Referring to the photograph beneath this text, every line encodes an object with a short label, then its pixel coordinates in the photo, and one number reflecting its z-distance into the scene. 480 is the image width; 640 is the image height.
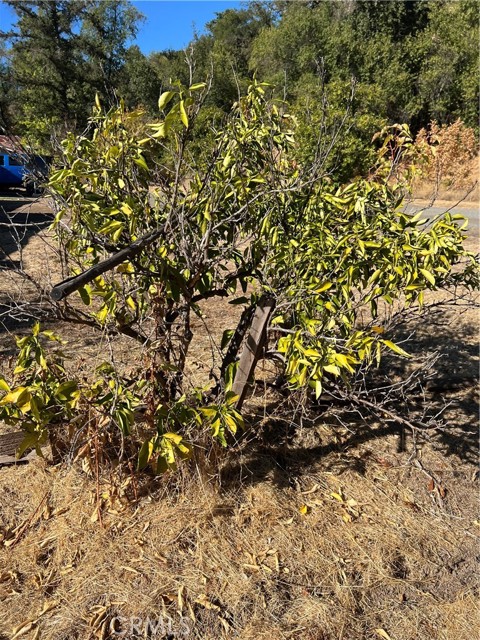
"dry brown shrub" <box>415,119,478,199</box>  16.69
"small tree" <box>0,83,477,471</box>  2.04
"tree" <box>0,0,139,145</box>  21.06
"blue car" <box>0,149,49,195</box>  18.48
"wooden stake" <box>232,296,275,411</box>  2.42
